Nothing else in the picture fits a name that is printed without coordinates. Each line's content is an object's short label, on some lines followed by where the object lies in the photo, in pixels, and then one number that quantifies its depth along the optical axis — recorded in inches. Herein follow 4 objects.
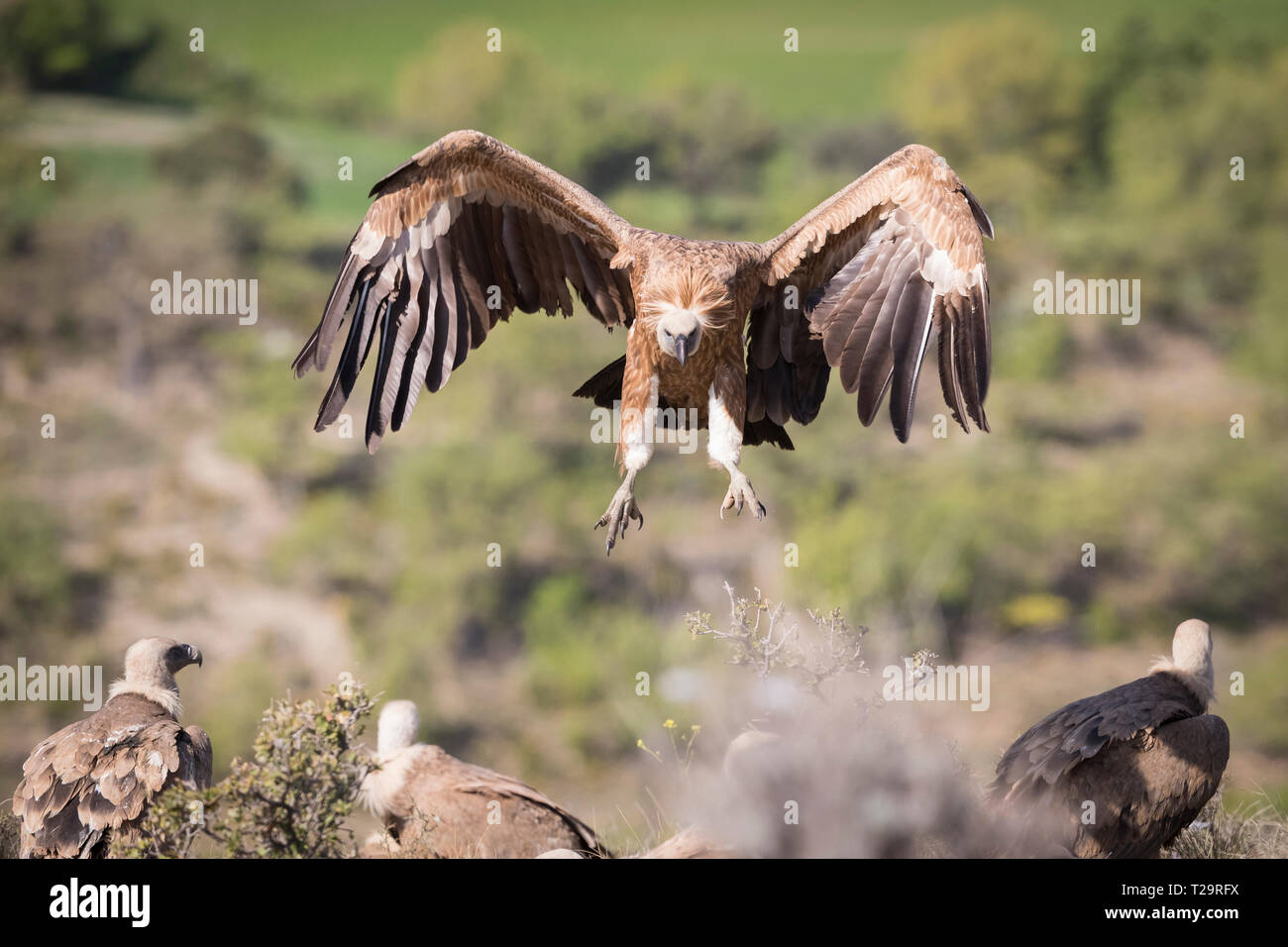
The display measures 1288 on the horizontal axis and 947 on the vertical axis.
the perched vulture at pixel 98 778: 278.5
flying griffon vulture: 330.6
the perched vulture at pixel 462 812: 308.3
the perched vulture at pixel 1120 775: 300.5
